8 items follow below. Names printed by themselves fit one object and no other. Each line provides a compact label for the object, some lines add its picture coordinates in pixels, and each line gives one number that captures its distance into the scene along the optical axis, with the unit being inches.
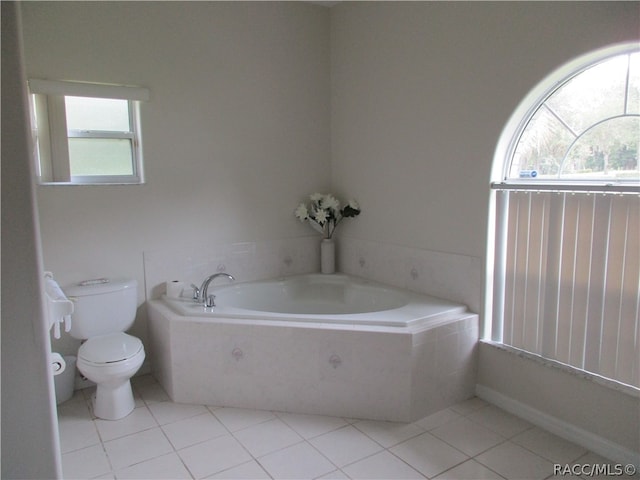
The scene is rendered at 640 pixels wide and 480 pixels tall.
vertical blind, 85.7
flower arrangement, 145.5
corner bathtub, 103.1
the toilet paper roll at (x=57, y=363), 49.8
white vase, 151.3
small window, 112.6
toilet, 102.6
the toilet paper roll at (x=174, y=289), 126.0
